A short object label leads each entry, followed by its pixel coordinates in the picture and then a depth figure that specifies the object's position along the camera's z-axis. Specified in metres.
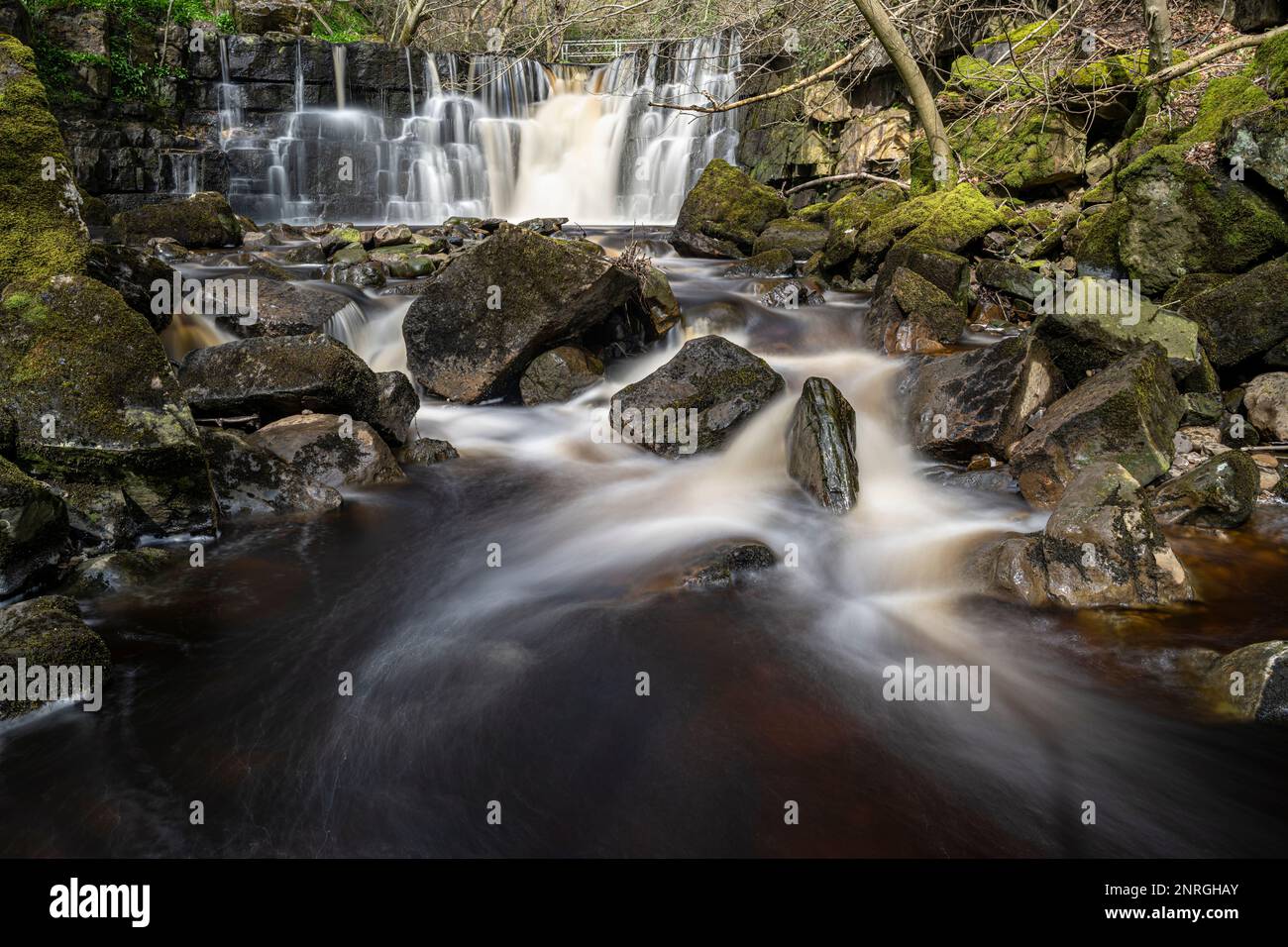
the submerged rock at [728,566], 5.01
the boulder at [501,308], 8.04
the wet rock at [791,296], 10.66
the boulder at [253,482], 5.85
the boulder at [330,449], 6.30
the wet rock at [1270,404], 6.29
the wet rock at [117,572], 4.53
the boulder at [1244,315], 6.73
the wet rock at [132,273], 7.17
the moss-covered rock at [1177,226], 7.57
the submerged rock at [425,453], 7.17
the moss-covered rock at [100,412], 4.93
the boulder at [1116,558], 4.49
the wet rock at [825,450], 6.26
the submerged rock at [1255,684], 3.50
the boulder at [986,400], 6.57
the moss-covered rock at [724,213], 13.61
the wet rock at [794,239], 12.98
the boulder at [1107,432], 5.74
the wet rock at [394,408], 7.07
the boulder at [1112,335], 6.74
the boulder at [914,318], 8.86
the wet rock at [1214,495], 5.41
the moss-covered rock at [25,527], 4.20
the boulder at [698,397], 7.30
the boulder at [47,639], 3.42
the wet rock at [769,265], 12.23
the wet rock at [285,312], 8.44
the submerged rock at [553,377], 8.53
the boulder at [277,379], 6.61
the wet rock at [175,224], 12.29
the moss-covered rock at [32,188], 6.12
